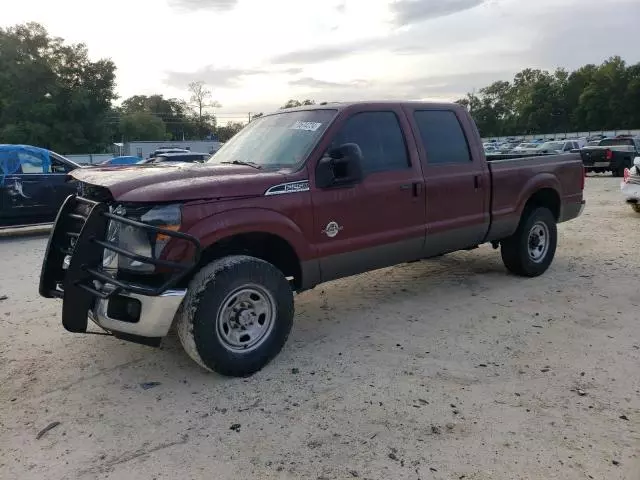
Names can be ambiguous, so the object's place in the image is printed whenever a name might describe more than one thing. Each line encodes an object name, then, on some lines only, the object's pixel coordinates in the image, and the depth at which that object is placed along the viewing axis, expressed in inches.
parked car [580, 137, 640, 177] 847.1
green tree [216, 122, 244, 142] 4152.3
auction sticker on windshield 177.6
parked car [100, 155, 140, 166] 790.5
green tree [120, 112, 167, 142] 3129.9
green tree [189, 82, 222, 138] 4147.9
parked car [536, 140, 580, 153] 1011.4
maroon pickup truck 138.5
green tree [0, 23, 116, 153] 1941.4
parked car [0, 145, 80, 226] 391.9
